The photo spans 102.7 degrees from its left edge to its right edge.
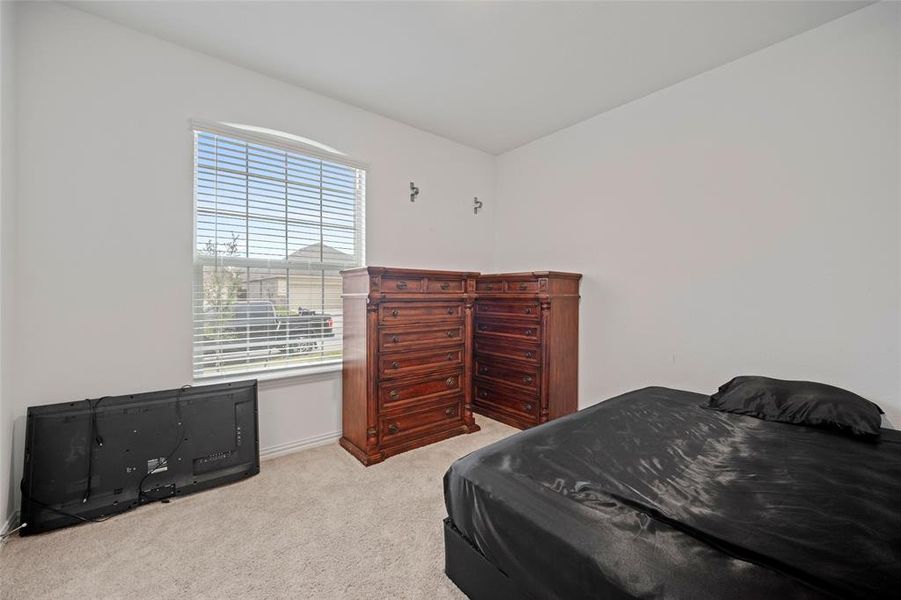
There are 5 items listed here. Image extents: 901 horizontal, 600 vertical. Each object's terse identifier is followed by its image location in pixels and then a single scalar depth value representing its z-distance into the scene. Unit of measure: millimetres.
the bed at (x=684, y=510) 831
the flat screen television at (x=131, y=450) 1806
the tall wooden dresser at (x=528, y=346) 3014
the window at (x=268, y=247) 2453
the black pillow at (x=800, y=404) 1661
